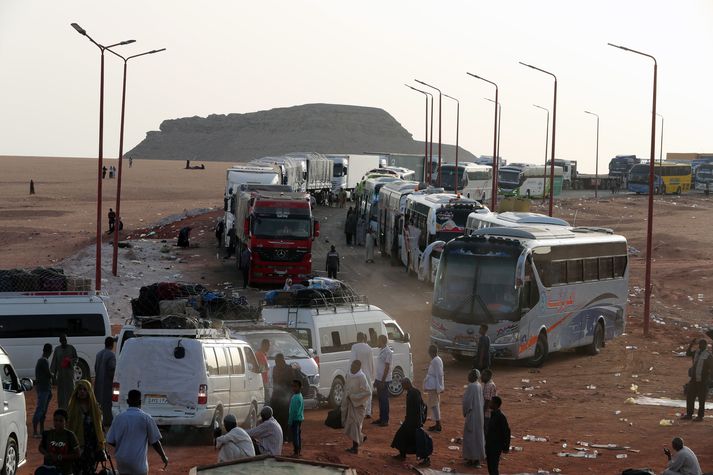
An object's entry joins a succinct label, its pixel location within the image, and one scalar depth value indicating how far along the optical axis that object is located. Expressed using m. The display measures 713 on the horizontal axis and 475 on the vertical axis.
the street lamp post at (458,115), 94.28
